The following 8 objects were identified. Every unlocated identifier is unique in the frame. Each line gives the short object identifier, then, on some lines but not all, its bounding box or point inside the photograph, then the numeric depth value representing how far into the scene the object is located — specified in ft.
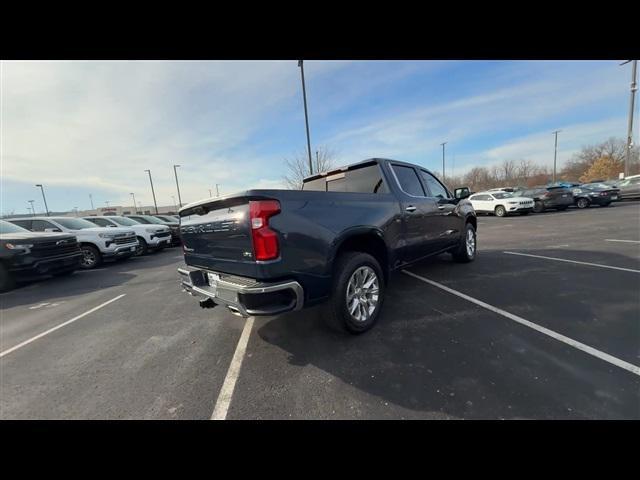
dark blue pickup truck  7.36
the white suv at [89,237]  27.86
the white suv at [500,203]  52.19
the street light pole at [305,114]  42.45
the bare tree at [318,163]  70.40
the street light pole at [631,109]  71.15
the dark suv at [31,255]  20.45
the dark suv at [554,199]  53.62
